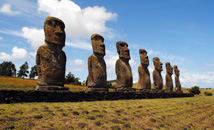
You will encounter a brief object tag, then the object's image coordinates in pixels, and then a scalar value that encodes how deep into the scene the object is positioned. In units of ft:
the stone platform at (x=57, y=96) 23.42
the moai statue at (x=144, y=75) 53.98
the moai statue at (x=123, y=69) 44.60
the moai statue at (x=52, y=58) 29.88
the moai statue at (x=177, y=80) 83.25
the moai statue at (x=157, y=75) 62.75
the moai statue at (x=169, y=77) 72.79
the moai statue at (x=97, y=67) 37.63
